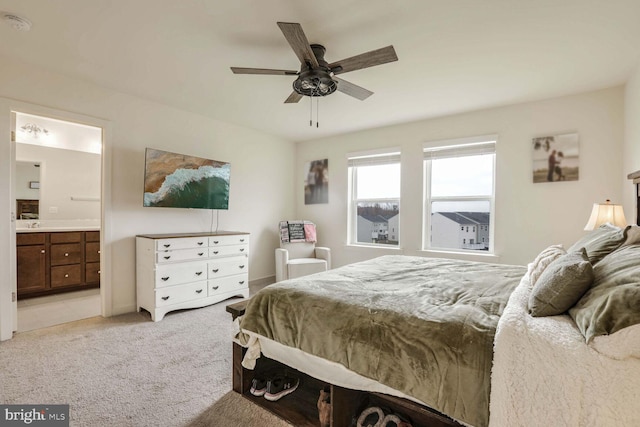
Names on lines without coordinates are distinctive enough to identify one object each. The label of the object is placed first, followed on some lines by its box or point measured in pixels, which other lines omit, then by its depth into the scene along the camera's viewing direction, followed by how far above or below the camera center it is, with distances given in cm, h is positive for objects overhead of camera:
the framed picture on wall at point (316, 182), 504 +49
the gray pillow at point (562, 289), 113 -30
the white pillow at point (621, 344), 86 -40
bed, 92 -52
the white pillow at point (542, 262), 159 -29
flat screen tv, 330 +32
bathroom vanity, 377 -78
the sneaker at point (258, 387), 184 -116
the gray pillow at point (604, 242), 150 -16
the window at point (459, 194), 374 +23
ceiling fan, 179 +103
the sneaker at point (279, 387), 179 -115
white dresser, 311 -75
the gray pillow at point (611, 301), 91 -30
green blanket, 111 -55
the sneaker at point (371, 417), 151 -111
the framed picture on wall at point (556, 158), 319 +63
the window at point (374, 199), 445 +18
